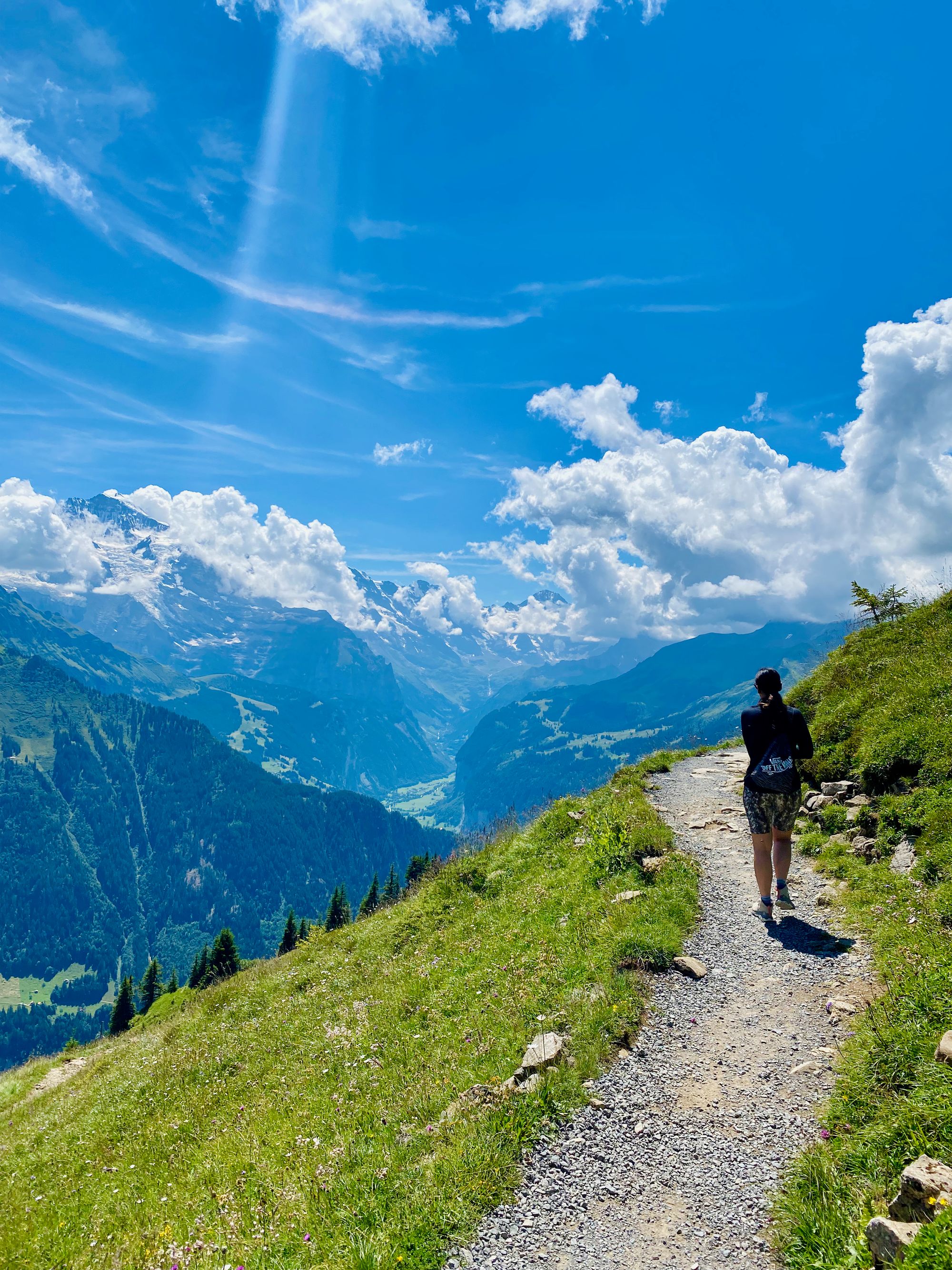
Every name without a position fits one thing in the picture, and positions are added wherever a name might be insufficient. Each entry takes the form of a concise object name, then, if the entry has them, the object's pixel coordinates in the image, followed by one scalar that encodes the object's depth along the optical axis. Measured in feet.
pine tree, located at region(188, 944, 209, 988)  207.00
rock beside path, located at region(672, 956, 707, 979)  32.53
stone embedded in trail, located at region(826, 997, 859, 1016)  26.55
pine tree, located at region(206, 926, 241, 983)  191.11
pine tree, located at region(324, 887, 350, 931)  253.65
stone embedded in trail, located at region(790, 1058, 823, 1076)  23.77
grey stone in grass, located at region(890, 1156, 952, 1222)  13.96
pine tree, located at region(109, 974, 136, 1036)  225.97
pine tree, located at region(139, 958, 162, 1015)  253.03
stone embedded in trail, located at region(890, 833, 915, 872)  37.83
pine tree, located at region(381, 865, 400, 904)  250.98
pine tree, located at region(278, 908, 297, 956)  236.36
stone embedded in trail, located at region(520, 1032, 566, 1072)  25.88
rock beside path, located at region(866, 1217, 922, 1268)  13.28
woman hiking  38.32
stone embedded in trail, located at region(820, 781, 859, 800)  52.03
